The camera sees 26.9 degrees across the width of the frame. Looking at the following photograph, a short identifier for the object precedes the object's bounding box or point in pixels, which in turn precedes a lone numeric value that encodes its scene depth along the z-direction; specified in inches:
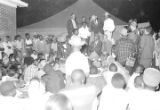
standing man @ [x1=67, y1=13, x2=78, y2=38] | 602.2
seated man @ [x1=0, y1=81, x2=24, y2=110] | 179.6
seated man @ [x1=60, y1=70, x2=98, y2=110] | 160.7
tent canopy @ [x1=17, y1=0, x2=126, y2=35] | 695.7
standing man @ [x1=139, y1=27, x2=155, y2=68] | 343.3
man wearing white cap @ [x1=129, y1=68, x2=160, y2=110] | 164.6
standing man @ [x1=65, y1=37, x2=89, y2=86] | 219.5
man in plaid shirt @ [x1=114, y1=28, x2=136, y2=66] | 314.5
